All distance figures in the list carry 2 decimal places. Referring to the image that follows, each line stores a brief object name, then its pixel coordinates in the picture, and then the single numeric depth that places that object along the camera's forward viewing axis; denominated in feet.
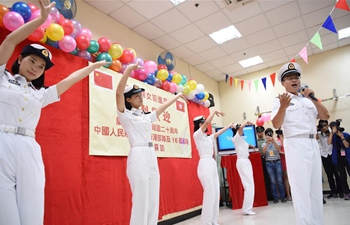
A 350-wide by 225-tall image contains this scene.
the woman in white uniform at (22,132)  4.03
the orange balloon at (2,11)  7.52
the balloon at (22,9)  7.67
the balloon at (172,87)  14.73
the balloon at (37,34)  7.99
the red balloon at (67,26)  8.82
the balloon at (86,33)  9.78
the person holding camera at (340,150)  15.67
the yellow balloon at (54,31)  8.32
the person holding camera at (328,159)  16.69
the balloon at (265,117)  20.79
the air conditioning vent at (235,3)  12.81
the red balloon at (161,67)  14.04
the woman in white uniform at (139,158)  6.87
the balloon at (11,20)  7.43
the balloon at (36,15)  8.02
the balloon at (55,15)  8.52
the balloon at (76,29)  9.40
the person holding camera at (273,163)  18.20
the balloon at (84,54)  10.10
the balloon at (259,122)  21.01
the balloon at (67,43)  8.93
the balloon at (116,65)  11.16
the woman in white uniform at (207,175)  10.84
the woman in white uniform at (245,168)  13.94
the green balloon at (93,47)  10.23
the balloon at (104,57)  10.46
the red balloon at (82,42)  9.70
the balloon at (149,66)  12.88
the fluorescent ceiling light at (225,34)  16.28
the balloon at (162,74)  13.78
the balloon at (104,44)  10.57
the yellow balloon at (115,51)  10.85
